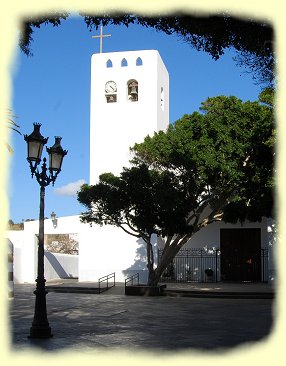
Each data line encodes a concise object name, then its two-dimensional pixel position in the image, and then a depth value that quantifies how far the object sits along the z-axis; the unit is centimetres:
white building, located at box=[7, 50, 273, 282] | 2762
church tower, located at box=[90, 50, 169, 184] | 2762
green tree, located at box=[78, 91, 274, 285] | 1880
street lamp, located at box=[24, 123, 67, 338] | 965
